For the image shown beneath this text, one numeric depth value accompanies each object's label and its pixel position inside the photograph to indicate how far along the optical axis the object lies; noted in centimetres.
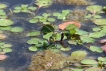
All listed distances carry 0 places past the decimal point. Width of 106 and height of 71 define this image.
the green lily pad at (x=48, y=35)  499
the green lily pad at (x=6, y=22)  528
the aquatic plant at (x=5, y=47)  491
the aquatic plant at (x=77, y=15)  539
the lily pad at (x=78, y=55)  481
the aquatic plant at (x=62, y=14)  539
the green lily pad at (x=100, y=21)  527
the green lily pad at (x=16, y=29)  520
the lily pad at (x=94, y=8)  549
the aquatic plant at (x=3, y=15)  543
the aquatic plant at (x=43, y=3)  562
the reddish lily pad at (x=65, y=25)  520
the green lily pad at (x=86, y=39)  501
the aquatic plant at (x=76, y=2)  568
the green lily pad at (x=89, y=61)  472
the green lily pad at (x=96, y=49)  489
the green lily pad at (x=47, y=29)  504
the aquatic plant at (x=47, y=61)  471
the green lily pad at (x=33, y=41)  499
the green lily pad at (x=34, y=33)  513
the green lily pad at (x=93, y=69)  464
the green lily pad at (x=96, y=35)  507
